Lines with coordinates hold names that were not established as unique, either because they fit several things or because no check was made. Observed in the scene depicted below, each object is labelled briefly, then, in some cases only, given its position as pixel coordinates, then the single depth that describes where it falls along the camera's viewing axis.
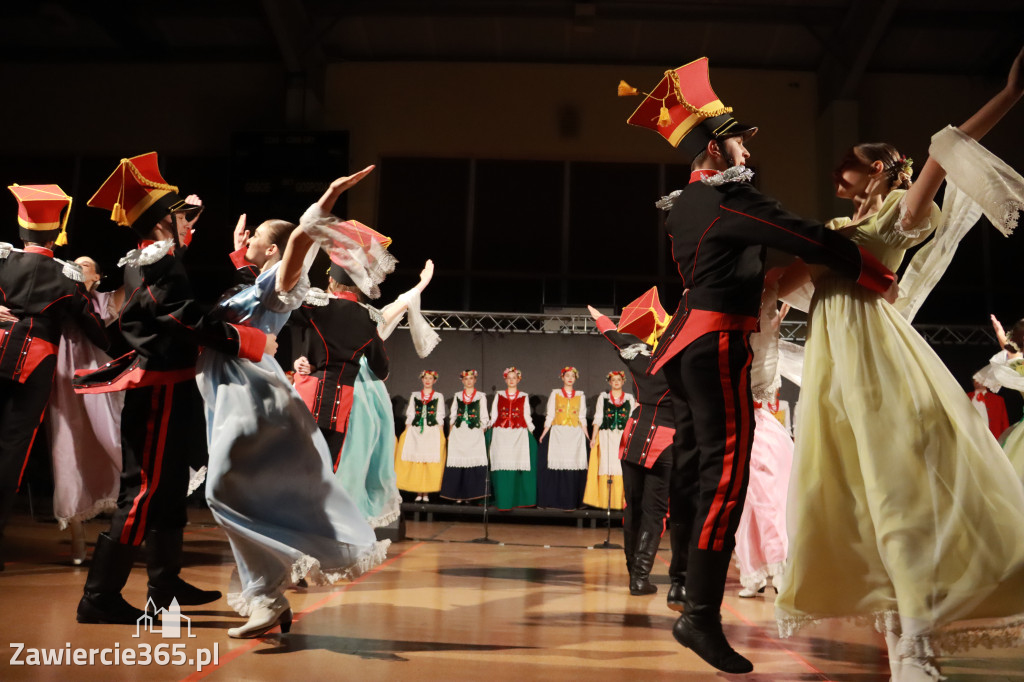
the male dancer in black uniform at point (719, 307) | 2.20
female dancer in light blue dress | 2.65
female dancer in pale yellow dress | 1.95
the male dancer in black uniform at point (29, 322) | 3.73
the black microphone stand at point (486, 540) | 6.90
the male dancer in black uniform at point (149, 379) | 2.83
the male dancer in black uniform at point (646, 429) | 4.50
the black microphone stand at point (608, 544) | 6.96
